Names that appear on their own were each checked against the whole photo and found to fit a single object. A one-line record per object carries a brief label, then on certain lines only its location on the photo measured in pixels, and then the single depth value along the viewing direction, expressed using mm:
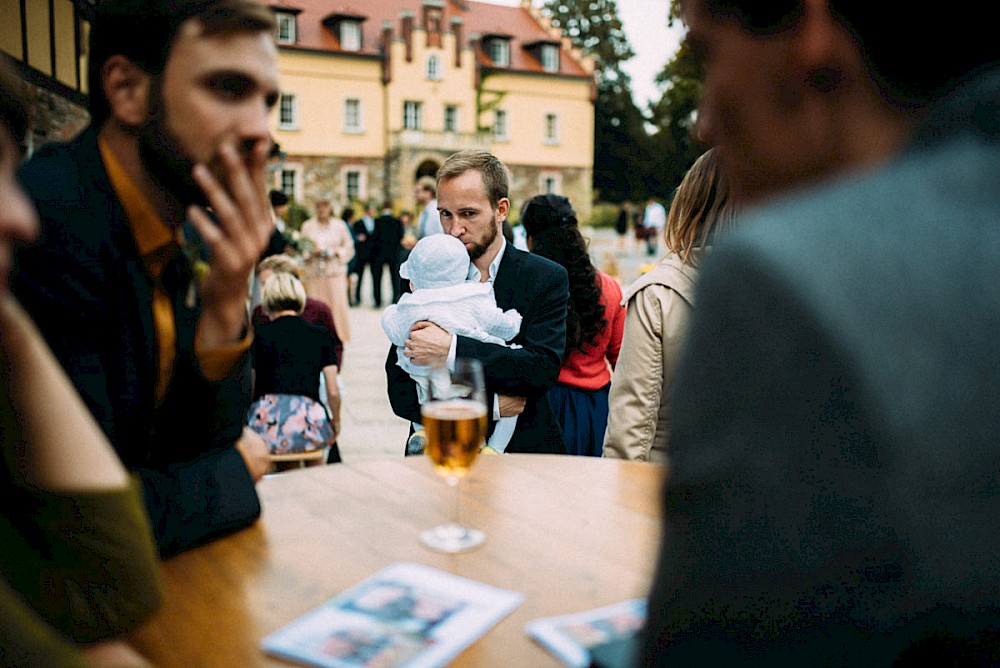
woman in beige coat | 2498
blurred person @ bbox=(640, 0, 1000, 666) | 514
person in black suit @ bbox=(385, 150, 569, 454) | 2701
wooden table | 1086
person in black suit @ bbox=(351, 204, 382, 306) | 13469
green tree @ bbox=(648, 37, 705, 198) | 35750
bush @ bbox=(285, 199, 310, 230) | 15023
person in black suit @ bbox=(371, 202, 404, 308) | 13148
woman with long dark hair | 3615
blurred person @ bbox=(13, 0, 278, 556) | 883
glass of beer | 1425
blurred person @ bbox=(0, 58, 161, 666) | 662
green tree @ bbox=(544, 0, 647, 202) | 42344
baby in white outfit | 2740
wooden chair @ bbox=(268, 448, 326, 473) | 3742
